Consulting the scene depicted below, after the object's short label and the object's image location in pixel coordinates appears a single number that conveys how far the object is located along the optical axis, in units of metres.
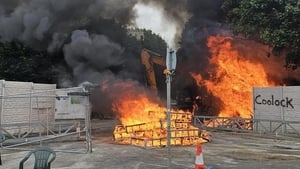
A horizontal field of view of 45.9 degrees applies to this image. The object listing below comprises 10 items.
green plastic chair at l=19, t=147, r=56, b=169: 6.70
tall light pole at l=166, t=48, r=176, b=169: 7.14
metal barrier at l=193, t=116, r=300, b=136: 16.88
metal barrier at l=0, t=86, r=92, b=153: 16.62
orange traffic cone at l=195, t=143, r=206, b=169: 7.31
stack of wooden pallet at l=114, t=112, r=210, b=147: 13.51
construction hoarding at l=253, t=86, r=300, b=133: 17.36
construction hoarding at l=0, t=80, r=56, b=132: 16.73
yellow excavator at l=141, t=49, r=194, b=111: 18.66
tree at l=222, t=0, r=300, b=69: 16.52
